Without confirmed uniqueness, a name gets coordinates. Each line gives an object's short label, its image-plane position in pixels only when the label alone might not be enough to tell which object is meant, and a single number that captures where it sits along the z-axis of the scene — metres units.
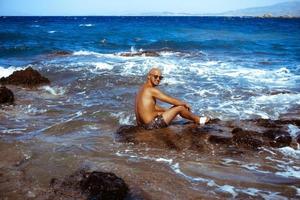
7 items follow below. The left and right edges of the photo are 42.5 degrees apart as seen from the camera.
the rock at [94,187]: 4.12
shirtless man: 6.62
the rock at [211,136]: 6.02
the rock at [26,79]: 11.87
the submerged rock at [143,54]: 21.10
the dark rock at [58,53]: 21.16
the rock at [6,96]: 9.04
